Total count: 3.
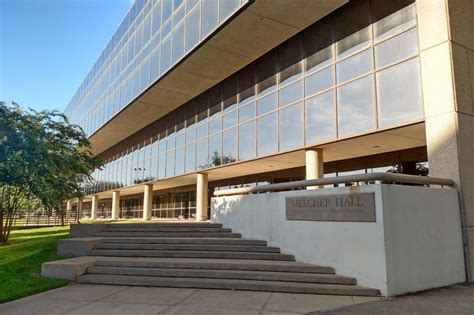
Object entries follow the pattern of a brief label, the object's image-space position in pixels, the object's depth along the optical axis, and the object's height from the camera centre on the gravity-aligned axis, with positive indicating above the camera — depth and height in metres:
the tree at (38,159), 13.47 +2.20
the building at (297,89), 9.83 +5.03
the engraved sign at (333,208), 7.58 +0.13
